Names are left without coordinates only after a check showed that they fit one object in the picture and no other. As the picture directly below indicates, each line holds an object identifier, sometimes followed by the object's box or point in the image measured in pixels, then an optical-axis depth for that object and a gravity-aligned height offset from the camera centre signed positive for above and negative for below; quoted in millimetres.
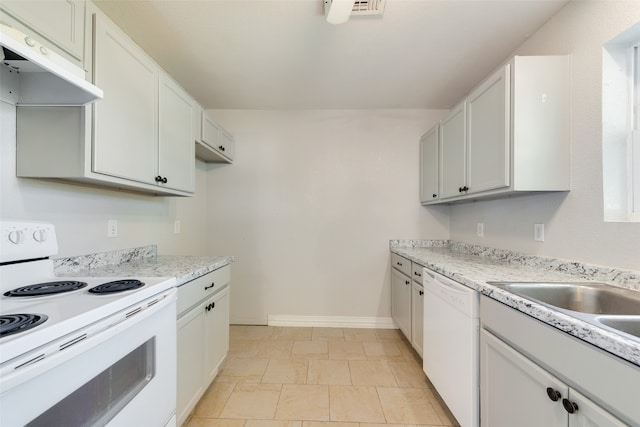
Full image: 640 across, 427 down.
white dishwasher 1354 -747
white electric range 634 -377
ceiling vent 1528 +1270
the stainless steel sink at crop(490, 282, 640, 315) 1116 -353
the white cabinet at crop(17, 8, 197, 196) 1193 +449
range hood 827 +539
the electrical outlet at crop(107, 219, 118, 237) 1714 -80
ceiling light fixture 1442 +1201
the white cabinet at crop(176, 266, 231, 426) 1474 -782
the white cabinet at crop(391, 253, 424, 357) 2188 -762
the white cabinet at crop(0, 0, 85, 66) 978 +789
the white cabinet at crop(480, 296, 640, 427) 717 -548
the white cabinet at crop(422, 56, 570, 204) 1516 +563
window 1300 +481
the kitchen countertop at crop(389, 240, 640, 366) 740 -323
